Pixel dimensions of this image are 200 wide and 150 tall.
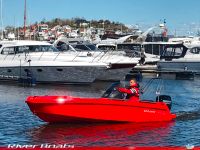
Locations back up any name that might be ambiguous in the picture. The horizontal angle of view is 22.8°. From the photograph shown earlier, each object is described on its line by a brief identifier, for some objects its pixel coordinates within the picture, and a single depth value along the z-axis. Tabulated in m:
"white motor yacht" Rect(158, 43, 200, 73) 39.22
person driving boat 15.83
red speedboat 15.41
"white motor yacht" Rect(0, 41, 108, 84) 29.56
